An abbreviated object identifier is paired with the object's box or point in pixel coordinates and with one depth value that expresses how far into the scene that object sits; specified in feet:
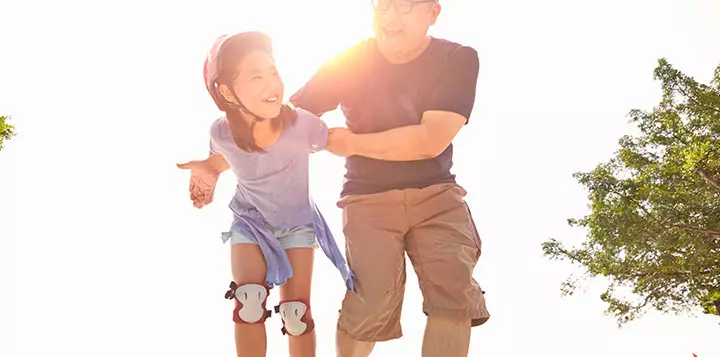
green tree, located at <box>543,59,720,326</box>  45.73
